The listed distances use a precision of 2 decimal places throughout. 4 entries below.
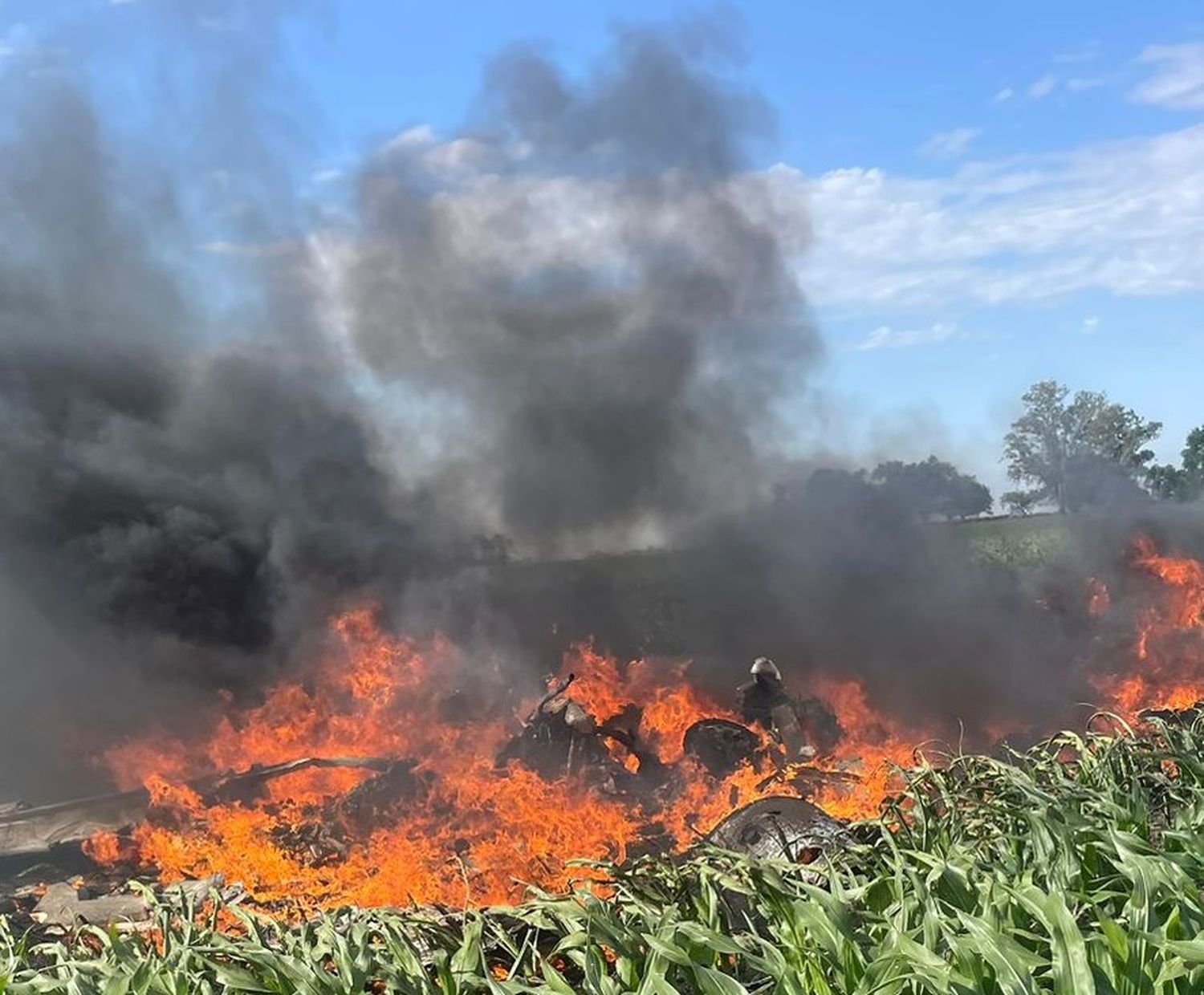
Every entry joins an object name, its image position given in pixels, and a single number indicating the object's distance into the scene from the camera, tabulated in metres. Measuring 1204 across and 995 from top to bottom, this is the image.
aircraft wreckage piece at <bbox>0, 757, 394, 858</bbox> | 9.97
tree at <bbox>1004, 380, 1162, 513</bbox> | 41.59
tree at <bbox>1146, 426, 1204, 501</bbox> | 40.62
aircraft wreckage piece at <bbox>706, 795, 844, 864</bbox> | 4.99
